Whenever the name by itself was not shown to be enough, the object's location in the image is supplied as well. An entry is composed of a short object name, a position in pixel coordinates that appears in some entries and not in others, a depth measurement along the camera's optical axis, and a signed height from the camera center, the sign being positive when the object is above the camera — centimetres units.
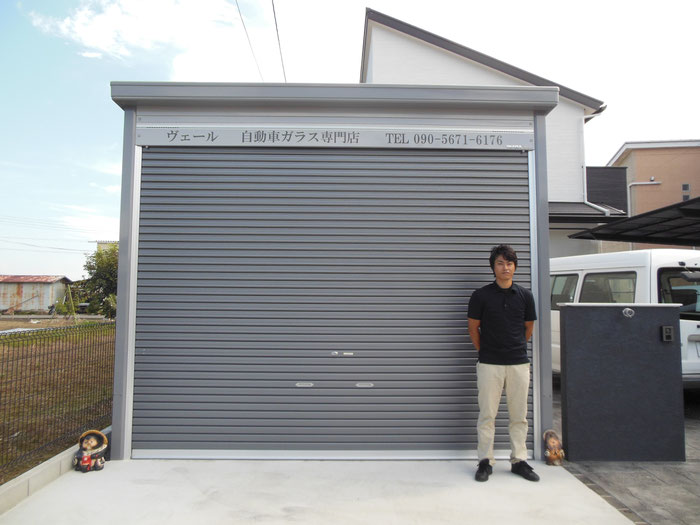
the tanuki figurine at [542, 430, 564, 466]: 408 -139
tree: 1559 +52
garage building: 424 +33
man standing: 382 -51
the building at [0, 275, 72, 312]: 3700 -4
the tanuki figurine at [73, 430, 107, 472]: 388 -138
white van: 554 +18
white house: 1227 +599
